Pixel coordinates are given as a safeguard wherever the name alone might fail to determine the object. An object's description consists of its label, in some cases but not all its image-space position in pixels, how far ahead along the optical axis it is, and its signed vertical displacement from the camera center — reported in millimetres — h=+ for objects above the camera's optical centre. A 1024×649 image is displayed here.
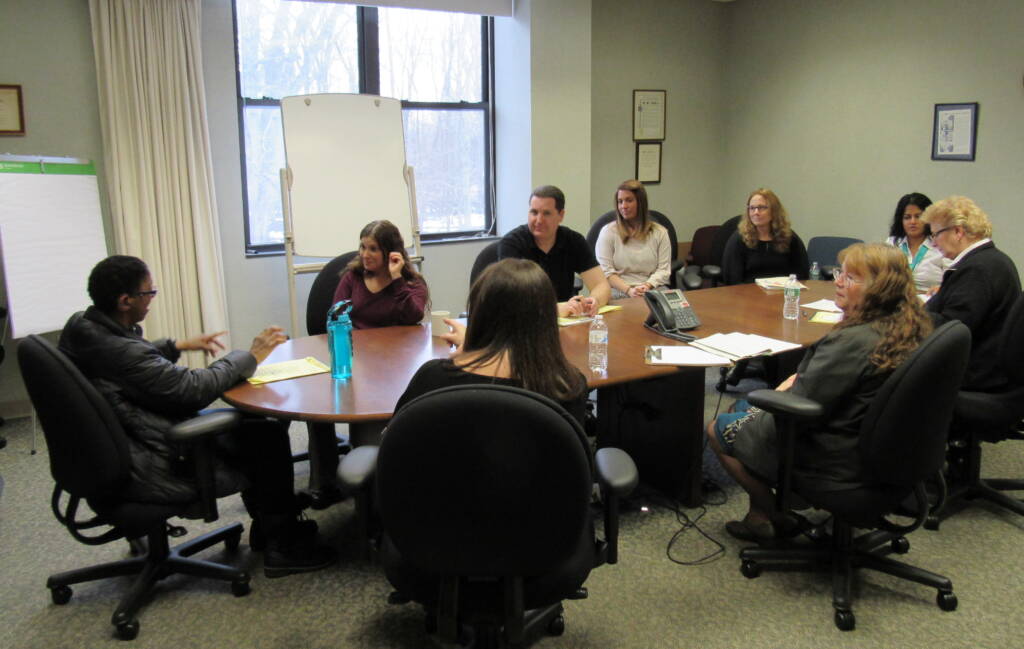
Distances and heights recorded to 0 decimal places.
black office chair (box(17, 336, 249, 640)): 1987 -723
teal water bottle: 2502 -483
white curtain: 4051 +218
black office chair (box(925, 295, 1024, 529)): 2619 -833
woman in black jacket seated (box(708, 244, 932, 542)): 2131 -463
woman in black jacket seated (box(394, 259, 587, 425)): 1668 -323
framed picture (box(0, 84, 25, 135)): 3904 +409
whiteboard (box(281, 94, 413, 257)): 4418 +143
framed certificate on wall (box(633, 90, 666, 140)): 5832 +539
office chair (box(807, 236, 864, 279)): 5316 -422
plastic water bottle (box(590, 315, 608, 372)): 2631 -540
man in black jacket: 2158 -548
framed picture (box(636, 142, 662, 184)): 5922 +192
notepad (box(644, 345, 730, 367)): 2660 -575
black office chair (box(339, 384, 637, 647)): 1362 -559
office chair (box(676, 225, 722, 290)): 4844 -521
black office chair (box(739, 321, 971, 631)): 1980 -708
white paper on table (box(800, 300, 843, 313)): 3512 -530
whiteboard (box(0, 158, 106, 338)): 3582 -212
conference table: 2279 -589
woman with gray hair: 2760 -362
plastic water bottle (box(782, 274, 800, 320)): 3357 -492
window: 4664 +668
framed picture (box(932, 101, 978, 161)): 4578 +317
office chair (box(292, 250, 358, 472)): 3477 -468
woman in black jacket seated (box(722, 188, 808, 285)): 4297 -324
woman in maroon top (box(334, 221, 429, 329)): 3266 -416
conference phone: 3082 -490
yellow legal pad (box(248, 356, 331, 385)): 2515 -582
